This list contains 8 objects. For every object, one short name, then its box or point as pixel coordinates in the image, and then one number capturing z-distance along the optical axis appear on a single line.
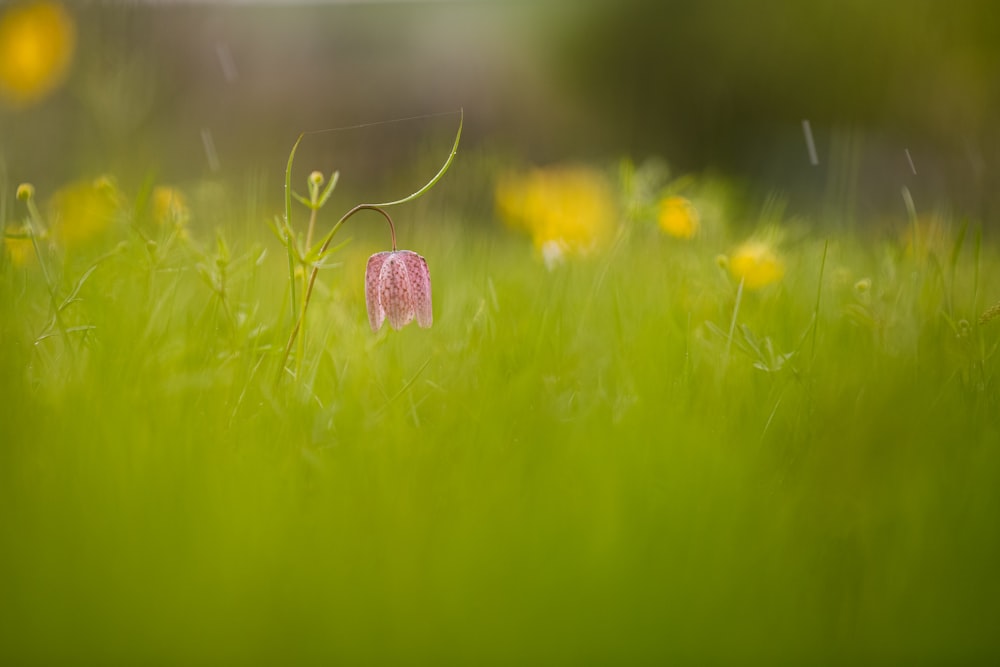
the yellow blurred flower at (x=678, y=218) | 2.31
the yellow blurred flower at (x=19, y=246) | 2.06
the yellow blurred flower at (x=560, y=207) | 2.40
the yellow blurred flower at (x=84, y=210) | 2.12
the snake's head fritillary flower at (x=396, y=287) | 2.07
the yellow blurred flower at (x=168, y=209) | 2.12
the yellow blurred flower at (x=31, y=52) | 2.50
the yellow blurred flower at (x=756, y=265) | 2.21
